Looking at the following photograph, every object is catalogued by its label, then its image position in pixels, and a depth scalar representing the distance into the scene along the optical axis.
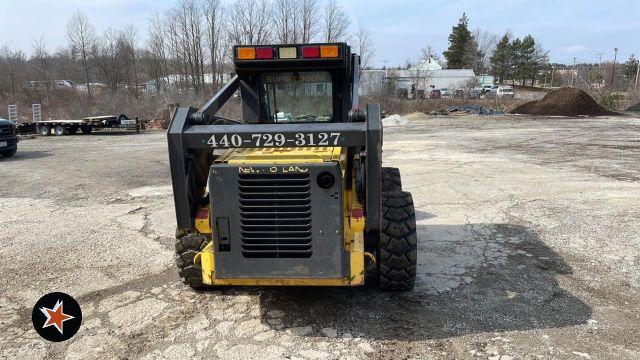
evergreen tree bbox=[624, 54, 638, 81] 70.69
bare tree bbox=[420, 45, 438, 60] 80.19
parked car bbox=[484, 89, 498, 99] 52.58
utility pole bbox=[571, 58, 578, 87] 66.82
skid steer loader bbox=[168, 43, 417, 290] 3.46
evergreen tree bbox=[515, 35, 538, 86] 77.25
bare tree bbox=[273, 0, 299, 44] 39.57
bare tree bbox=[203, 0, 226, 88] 39.50
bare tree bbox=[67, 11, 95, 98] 42.38
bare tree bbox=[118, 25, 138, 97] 43.06
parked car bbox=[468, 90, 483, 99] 49.88
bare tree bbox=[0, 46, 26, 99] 38.78
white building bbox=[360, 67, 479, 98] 48.19
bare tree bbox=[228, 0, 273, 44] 39.03
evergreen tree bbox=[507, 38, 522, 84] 77.31
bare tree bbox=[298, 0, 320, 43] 39.88
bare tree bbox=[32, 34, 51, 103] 41.09
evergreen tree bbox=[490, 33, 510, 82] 77.00
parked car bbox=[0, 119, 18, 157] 13.52
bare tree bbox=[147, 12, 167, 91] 41.34
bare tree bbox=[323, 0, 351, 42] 40.81
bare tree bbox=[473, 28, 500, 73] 78.25
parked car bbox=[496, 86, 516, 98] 50.94
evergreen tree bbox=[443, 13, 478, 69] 75.75
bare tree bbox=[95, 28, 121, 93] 42.97
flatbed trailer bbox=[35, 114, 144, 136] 22.24
